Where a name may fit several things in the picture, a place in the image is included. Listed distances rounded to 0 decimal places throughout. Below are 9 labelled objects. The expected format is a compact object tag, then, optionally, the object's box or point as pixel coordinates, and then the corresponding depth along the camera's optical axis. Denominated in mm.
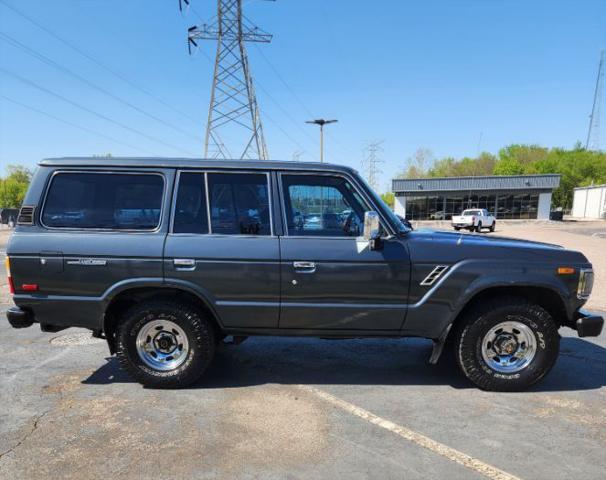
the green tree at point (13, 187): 88812
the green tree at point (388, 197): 83581
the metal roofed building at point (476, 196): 44875
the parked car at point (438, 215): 48125
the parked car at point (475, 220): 30125
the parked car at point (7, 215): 33500
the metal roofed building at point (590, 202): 53781
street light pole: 27416
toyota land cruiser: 3613
